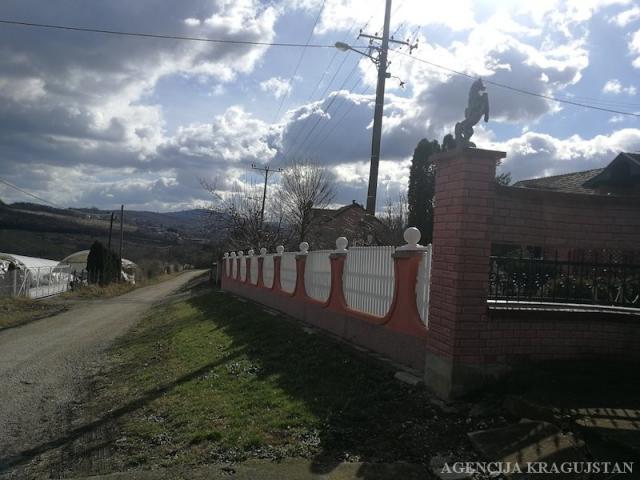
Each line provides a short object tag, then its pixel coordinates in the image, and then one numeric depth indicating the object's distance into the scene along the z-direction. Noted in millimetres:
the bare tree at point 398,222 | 21953
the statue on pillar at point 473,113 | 5723
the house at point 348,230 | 15975
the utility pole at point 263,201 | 35662
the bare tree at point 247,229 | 32531
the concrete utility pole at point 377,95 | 15227
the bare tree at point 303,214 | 27859
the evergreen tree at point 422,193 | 23312
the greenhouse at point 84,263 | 61450
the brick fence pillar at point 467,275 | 5227
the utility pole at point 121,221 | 53275
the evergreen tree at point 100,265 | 46500
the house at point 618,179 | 12977
